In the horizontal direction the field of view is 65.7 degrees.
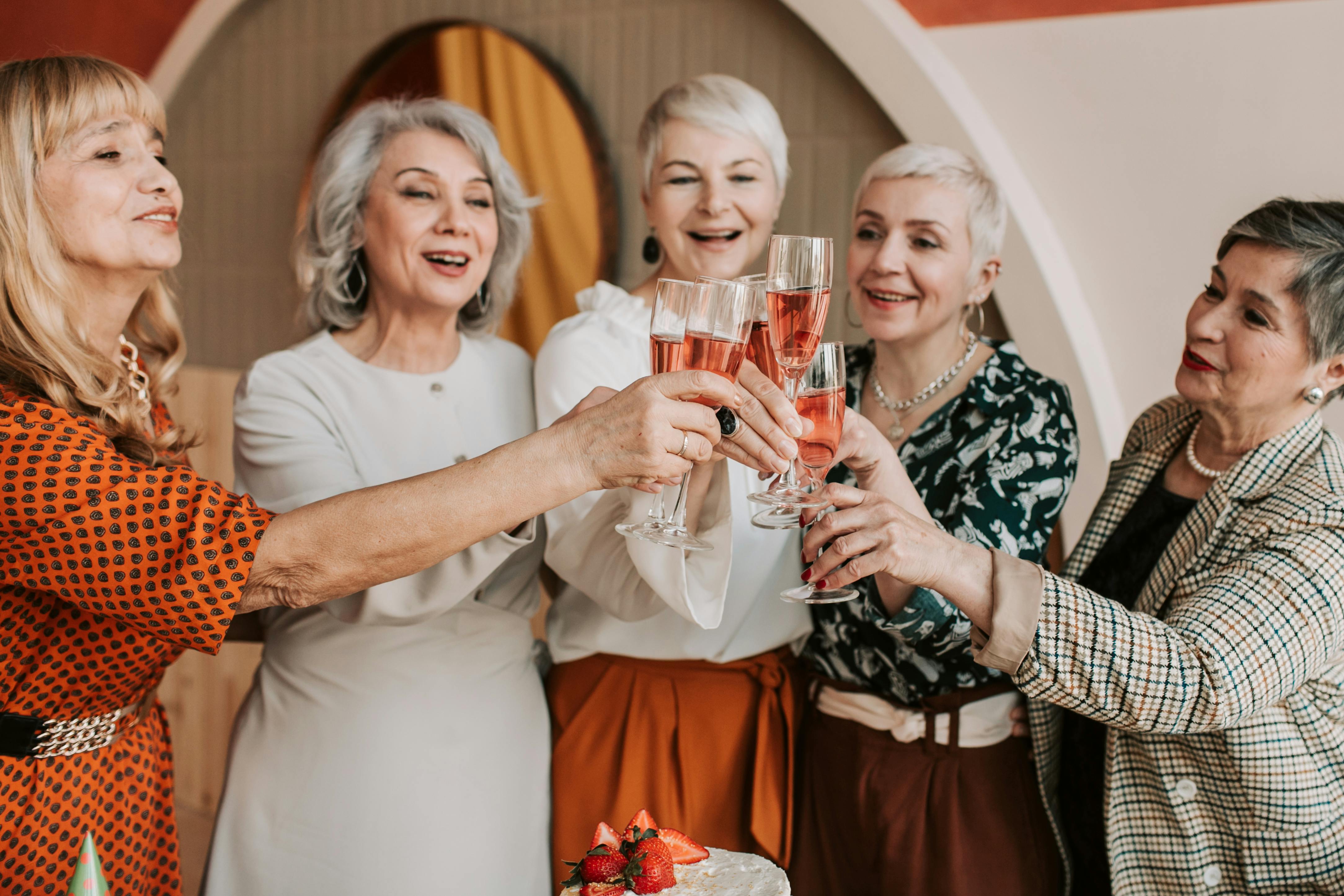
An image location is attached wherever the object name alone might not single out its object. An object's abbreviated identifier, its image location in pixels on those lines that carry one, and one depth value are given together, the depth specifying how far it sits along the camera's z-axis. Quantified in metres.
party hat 1.06
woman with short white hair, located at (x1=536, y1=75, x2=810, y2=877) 1.89
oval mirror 3.24
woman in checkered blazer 1.44
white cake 1.26
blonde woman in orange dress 1.32
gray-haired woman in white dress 1.83
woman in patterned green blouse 1.78
